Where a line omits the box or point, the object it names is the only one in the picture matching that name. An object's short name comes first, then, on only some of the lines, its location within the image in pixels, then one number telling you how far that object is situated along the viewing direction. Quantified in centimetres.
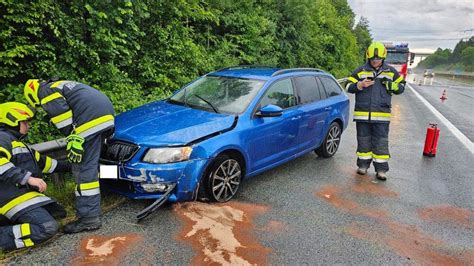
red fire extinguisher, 670
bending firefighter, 343
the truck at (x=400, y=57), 2892
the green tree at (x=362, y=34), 4797
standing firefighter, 537
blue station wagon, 382
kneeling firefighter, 314
